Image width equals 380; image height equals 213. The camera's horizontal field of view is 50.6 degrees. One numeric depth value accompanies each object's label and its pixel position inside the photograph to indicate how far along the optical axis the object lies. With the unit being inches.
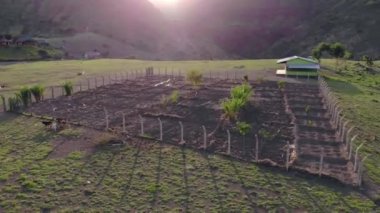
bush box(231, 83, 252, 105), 930.7
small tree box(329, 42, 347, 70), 2004.2
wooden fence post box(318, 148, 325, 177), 572.2
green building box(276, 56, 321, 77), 1641.2
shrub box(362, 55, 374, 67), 2087.2
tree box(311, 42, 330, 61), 2091.5
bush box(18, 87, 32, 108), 1067.9
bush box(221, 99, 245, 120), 834.8
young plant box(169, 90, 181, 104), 1072.4
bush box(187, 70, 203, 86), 1331.2
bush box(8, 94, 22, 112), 1018.1
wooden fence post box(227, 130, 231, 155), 659.7
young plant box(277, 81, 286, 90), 1343.5
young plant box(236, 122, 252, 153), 747.4
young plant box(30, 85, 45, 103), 1128.1
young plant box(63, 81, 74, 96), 1221.6
